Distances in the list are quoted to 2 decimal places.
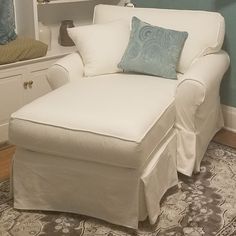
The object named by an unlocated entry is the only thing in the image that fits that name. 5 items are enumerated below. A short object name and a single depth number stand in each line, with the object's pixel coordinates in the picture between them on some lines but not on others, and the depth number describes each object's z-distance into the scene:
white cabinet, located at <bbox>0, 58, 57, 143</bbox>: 2.67
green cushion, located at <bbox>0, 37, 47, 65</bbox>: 2.60
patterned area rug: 1.85
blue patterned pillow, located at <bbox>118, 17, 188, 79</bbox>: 2.35
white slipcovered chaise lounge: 1.75
